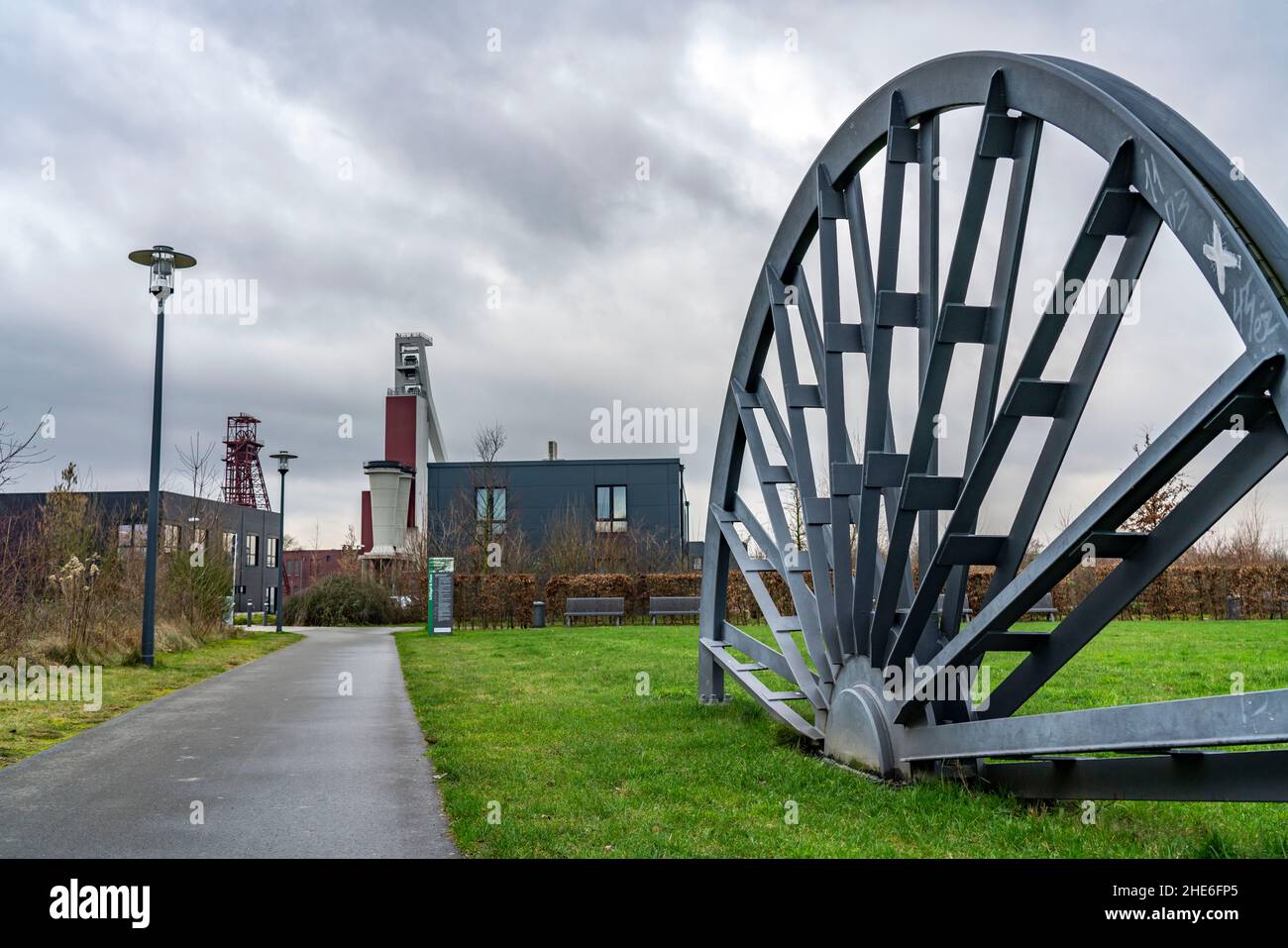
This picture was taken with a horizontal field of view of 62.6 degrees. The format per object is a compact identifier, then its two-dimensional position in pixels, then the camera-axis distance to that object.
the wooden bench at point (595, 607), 31.53
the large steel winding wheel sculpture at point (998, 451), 3.89
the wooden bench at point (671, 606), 31.00
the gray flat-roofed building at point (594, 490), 52.38
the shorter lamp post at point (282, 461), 34.88
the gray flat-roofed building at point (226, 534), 23.94
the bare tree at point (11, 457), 12.70
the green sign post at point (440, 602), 31.22
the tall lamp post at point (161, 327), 17.70
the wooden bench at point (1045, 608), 27.66
